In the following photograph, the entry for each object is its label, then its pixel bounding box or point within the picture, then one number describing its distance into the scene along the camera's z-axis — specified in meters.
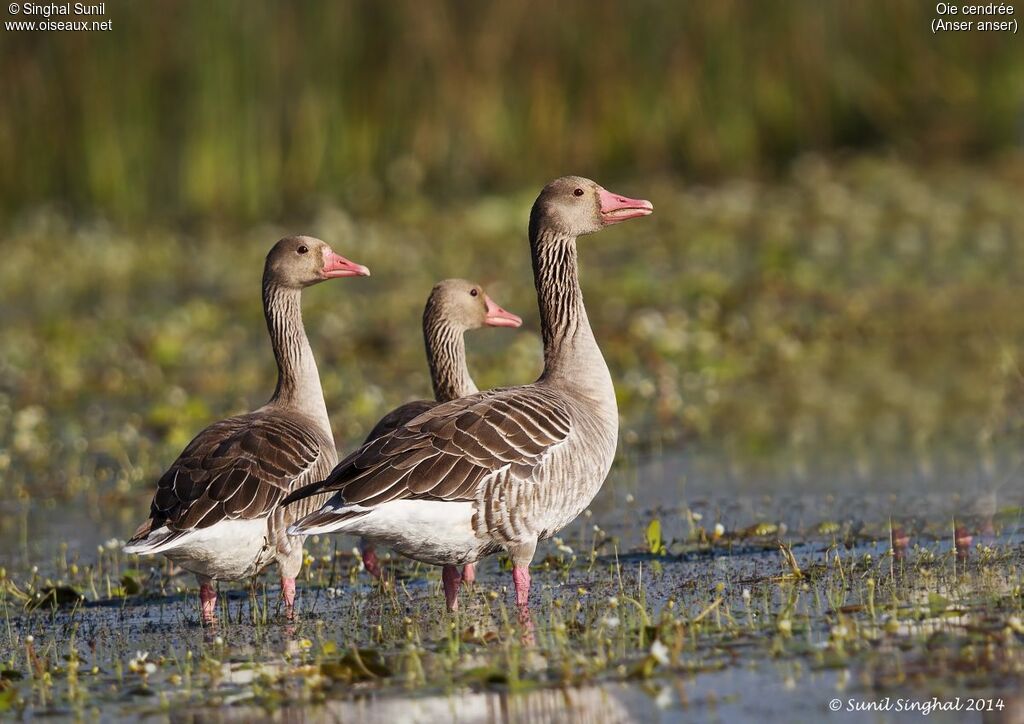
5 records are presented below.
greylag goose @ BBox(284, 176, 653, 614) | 16.11
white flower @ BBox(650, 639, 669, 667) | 13.20
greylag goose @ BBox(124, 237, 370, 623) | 16.98
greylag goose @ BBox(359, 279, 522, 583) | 21.69
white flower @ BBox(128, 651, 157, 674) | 14.59
